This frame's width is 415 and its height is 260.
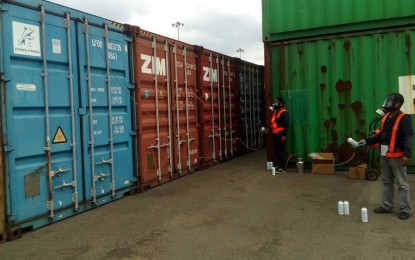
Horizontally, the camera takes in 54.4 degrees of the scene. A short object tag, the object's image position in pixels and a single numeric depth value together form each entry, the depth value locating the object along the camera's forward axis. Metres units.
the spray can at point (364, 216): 5.27
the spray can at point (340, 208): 5.64
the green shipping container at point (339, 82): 8.52
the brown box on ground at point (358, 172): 8.19
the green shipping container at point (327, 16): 8.42
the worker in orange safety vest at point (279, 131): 9.18
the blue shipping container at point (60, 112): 5.06
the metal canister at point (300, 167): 9.19
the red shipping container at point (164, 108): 7.56
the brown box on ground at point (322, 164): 8.88
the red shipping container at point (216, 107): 9.95
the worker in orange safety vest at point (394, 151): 5.38
